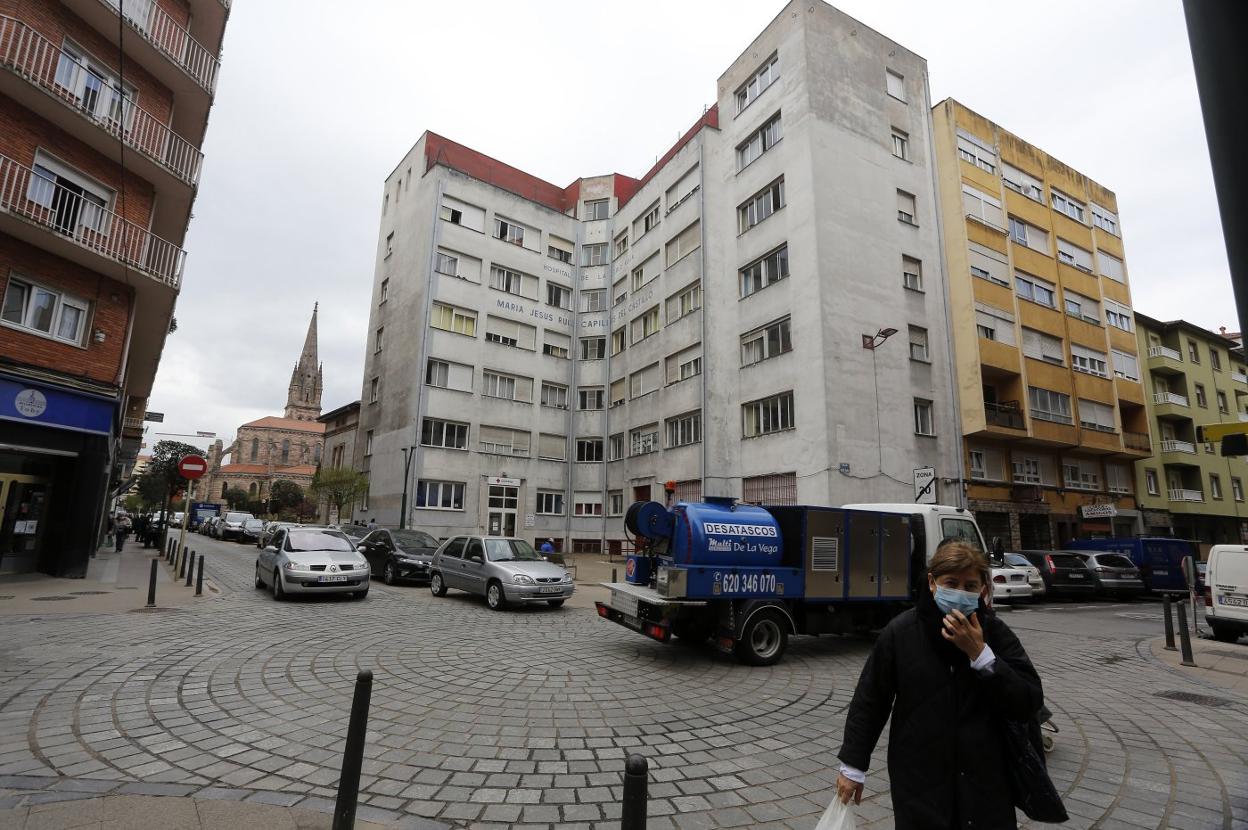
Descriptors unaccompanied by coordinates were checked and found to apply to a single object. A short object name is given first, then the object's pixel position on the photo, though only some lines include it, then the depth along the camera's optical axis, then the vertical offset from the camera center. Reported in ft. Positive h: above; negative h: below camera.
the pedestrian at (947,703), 7.16 -2.29
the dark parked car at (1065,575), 59.98 -4.88
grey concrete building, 75.70 +32.30
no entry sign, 45.78 +3.02
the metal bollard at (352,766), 9.94 -4.34
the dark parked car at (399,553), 53.31 -3.95
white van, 33.09 -3.33
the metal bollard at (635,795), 6.90 -3.31
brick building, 41.65 +21.23
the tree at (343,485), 104.99 +4.40
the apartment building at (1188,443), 105.40 +16.53
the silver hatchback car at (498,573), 39.34 -4.17
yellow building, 83.61 +28.20
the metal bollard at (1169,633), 32.04 -5.64
